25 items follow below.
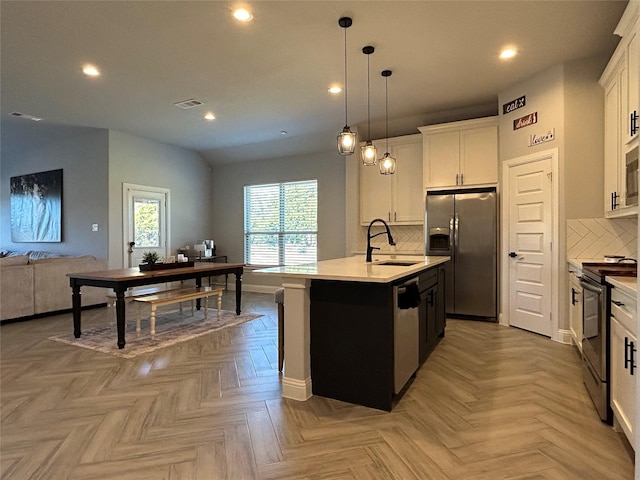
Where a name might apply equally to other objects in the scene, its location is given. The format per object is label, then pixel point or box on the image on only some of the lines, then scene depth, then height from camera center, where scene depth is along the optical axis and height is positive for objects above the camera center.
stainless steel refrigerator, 4.80 -0.13
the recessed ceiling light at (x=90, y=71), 3.94 +1.83
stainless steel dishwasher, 2.42 -0.68
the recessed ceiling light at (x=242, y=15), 2.92 +1.80
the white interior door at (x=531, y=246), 4.05 -0.12
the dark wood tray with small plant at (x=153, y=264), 4.27 -0.33
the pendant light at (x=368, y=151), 3.43 +0.80
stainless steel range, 2.16 -0.61
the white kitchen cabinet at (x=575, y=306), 3.32 -0.69
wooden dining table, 3.70 -0.46
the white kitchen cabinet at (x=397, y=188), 5.71 +0.78
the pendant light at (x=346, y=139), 3.04 +0.81
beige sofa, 4.71 -0.64
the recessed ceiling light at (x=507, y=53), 3.60 +1.82
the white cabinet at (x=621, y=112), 2.73 +1.05
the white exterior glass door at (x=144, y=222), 6.51 +0.27
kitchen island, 2.37 -0.66
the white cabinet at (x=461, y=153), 4.93 +1.15
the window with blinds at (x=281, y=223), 7.19 +0.26
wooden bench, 4.08 -0.73
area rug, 3.77 -1.13
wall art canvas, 6.90 +0.59
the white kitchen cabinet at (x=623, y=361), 1.79 -0.66
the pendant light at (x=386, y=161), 3.77 +0.77
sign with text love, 3.98 +1.10
